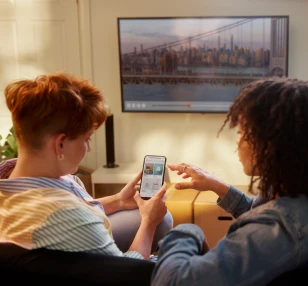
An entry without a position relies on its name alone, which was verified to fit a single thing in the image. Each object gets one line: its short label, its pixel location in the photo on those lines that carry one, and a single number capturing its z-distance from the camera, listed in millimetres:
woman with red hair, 1271
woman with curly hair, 1098
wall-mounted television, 3453
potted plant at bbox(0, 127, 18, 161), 3707
